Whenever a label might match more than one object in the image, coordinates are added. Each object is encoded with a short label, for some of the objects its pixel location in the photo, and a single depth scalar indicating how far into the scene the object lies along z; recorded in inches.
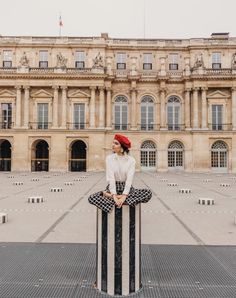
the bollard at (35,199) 590.9
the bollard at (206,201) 577.5
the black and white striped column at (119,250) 196.5
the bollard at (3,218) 411.9
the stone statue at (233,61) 1974.4
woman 194.7
